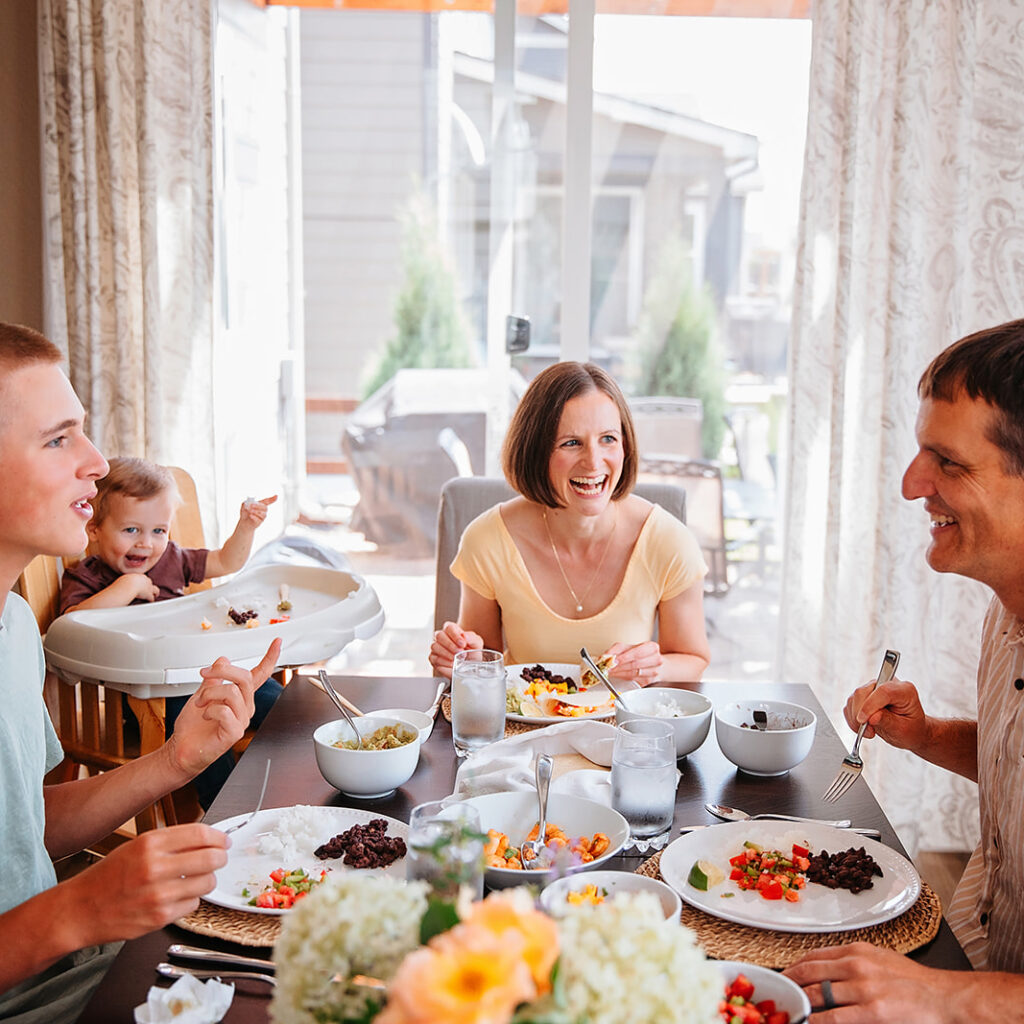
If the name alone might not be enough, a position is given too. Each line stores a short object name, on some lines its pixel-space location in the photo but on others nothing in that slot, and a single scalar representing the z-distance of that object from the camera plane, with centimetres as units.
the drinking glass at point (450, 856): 76
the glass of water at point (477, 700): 162
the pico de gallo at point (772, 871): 126
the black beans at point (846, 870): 127
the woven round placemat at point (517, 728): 176
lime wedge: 126
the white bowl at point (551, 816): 134
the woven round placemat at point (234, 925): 114
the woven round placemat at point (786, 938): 115
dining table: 116
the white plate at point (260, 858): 122
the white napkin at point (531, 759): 145
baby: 264
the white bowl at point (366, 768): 146
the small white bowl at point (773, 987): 92
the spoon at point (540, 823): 128
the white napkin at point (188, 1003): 100
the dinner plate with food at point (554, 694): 181
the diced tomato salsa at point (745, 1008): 93
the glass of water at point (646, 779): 135
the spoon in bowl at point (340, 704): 158
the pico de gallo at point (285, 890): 119
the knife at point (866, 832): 140
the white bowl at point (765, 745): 157
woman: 227
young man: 136
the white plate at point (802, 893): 120
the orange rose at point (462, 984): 57
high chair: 238
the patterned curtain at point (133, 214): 323
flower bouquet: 59
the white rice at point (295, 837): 132
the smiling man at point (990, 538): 135
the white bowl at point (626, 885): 107
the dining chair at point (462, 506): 262
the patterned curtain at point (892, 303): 307
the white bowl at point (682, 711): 160
